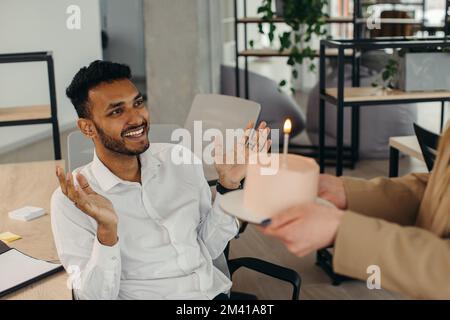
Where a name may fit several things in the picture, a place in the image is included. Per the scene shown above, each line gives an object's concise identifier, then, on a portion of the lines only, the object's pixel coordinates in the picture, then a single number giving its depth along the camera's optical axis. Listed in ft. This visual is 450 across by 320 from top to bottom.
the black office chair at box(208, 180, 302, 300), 6.15
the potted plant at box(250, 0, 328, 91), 16.15
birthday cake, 2.94
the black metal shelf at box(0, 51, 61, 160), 11.11
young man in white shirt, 5.80
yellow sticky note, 5.98
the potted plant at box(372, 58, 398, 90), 12.04
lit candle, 3.13
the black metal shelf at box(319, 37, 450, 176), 10.94
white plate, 2.98
